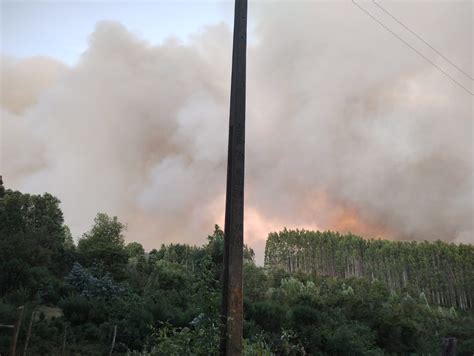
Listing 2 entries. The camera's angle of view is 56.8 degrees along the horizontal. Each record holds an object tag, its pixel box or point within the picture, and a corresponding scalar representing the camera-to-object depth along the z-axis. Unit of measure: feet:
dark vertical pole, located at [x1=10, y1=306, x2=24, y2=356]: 30.43
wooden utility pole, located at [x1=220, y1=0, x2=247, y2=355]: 17.24
